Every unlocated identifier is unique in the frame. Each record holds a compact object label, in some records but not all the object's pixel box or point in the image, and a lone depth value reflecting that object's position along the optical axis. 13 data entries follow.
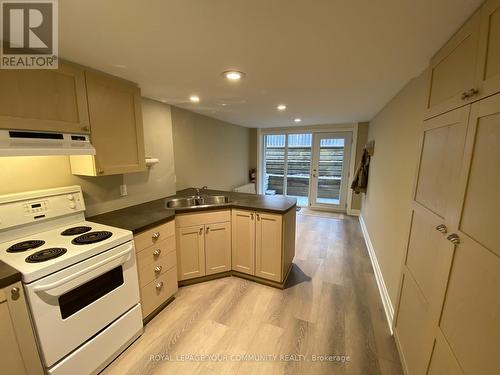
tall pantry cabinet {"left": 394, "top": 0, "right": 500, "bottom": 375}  0.79
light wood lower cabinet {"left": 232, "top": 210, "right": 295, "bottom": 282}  2.23
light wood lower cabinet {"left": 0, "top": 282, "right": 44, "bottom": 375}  1.02
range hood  1.20
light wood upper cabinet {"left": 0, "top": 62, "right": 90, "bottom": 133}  1.21
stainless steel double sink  2.70
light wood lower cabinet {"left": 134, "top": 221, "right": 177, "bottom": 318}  1.75
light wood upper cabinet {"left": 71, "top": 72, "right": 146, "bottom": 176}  1.66
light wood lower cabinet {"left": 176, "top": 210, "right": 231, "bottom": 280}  2.24
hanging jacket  4.02
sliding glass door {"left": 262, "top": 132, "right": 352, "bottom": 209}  5.07
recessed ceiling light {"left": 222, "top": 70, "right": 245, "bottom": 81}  1.71
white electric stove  1.15
